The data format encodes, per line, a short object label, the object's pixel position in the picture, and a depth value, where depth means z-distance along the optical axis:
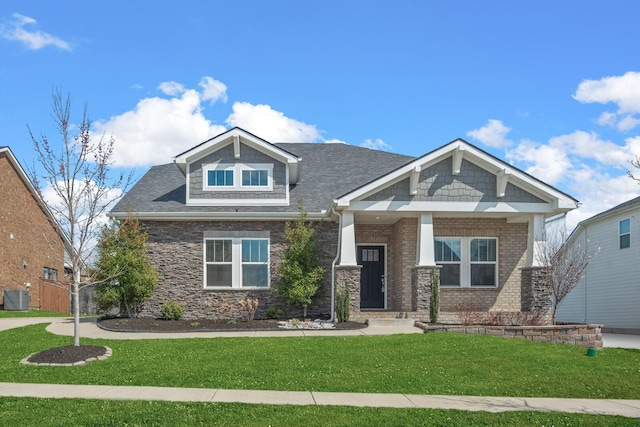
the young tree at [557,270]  18.34
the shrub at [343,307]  17.73
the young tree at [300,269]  18.61
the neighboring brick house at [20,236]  28.83
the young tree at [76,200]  12.38
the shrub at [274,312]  19.38
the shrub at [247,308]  19.48
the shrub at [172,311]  18.94
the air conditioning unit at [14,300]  27.52
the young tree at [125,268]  18.12
